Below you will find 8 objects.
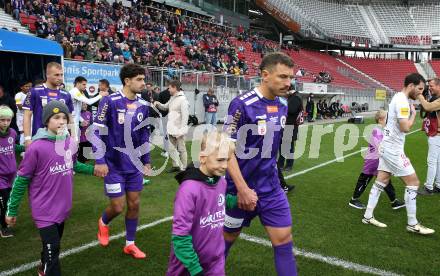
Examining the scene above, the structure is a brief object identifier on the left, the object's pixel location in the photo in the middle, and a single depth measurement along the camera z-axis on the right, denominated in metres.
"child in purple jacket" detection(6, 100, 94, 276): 3.41
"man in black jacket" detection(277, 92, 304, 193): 9.46
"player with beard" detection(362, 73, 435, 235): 5.44
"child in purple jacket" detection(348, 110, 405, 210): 6.91
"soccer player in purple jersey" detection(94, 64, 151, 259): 4.57
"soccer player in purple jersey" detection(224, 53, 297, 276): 3.42
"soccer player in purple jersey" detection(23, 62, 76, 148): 5.95
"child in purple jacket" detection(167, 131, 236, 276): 2.50
